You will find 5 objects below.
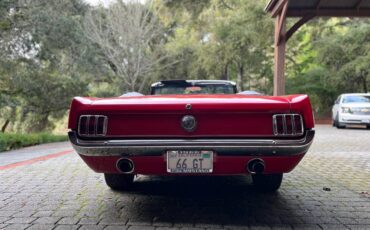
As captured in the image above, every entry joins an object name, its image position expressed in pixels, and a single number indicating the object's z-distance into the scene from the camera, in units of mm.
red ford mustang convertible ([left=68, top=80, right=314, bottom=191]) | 3746
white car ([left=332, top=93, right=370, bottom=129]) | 18062
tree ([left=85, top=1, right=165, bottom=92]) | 23234
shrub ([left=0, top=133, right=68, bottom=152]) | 11255
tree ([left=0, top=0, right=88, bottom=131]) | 15727
